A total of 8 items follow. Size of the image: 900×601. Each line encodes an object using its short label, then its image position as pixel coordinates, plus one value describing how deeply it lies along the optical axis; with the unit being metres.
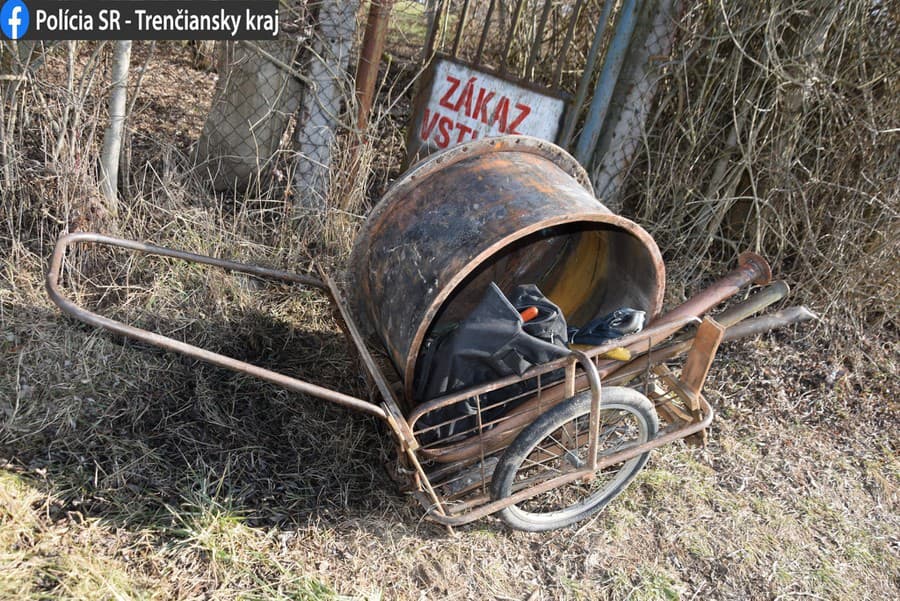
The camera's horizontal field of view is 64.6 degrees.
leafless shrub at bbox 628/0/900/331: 4.08
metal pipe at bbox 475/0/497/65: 4.33
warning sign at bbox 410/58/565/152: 4.43
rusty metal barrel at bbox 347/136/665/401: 2.86
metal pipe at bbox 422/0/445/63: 4.59
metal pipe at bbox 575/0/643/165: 4.28
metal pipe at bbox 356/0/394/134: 4.12
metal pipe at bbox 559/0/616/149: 4.29
